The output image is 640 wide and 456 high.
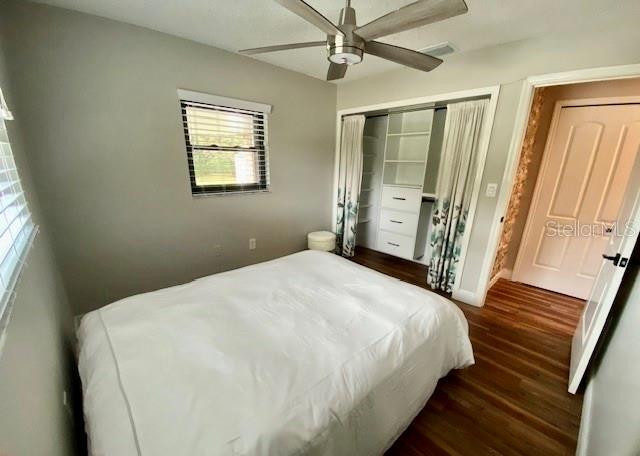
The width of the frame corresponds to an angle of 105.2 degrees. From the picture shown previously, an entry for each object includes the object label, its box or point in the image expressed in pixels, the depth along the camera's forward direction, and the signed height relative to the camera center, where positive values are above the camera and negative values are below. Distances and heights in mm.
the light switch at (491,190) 2219 -174
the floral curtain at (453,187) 2332 -171
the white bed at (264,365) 739 -759
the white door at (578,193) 2318 -202
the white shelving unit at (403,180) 3215 -179
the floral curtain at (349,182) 3229 -212
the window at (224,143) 2289 +195
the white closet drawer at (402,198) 3182 -397
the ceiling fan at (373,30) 995 +634
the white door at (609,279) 1301 -607
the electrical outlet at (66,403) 1054 -1061
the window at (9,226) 690 -270
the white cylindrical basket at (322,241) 3207 -967
